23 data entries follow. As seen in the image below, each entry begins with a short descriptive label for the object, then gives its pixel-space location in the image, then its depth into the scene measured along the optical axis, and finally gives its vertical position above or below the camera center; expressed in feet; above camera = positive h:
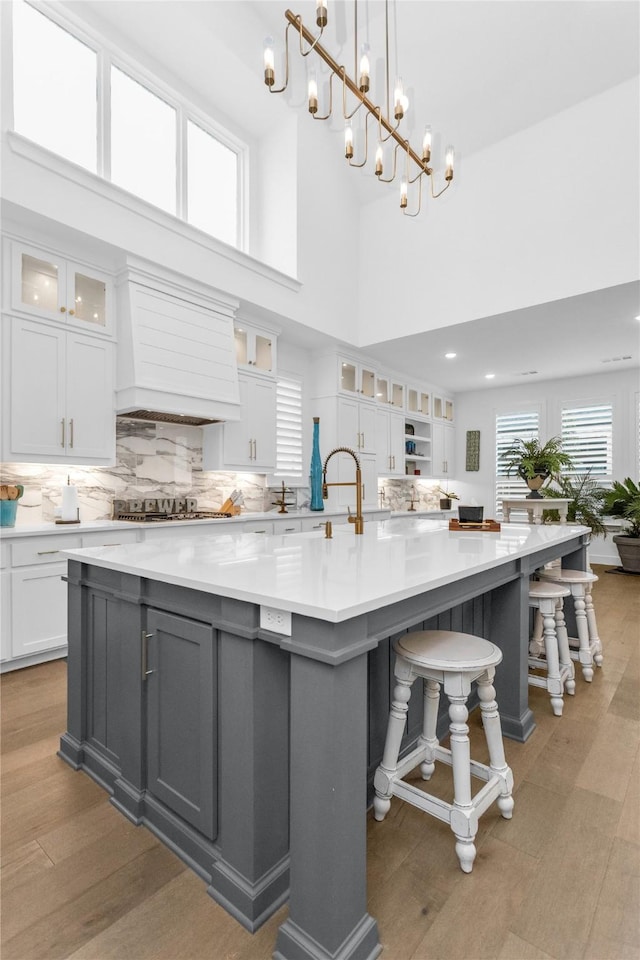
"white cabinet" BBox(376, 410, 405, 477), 22.38 +1.65
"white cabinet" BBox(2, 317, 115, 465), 10.80 +1.92
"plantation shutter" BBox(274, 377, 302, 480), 18.86 +1.97
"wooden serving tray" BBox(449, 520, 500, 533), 9.58 -0.94
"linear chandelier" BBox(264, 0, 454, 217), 6.95 +6.14
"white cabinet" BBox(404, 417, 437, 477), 25.71 +1.69
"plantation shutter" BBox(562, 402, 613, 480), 24.17 +2.17
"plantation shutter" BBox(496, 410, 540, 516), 26.76 +2.42
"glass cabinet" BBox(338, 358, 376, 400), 20.24 +4.28
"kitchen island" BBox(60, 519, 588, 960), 3.69 -2.11
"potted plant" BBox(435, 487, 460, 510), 27.02 -1.38
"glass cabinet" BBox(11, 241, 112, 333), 10.97 +4.52
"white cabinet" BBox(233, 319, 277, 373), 16.35 +4.53
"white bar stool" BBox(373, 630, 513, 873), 4.81 -2.73
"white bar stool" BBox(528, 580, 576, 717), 8.14 -2.88
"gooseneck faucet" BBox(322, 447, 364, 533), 7.90 -0.66
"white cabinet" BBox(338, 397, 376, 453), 19.95 +2.25
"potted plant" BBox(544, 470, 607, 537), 23.07 -0.95
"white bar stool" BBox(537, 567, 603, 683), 9.53 -2.51
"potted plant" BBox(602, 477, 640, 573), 21.18 -1.55
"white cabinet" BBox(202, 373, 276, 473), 15.85 +1.40
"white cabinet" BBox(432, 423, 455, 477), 27.50 +1.65
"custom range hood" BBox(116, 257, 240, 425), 12.60 +3.57
